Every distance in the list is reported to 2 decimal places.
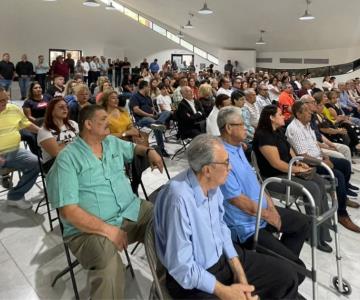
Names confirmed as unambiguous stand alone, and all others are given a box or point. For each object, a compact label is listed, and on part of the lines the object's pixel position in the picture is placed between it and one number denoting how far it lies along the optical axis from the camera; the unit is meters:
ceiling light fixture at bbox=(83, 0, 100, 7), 7.50
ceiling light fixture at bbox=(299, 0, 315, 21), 7.42
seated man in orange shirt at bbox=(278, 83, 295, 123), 4.75
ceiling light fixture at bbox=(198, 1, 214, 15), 7.89
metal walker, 1.42
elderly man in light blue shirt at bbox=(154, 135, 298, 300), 1.17
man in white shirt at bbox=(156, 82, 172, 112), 5.50
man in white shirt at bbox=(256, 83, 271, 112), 5.21
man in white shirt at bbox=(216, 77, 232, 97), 5.87
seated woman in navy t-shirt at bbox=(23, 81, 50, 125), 3.59
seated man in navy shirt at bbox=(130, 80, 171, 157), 4.52
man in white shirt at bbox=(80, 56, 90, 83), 10.96
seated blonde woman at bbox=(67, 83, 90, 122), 3.50
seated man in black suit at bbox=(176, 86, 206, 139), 4.20
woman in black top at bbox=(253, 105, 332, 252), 2.30
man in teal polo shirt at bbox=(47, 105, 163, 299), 1.45
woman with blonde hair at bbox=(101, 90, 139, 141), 3.30
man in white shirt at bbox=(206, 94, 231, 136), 3.45
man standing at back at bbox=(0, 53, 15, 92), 8.51
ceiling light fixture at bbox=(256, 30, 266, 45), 12.01
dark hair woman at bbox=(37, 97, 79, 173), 2.35
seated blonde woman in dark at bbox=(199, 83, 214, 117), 5.09
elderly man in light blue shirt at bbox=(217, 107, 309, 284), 1.67
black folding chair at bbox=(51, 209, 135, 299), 1.71
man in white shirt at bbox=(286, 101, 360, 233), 2.66
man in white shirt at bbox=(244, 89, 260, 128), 4.15
